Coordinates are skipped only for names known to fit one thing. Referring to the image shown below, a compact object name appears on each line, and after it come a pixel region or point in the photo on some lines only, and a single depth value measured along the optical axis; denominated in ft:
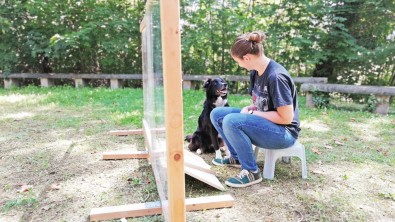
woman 7.54
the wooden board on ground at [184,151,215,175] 8.12
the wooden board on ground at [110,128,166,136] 13.47
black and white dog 9.78
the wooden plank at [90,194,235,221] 6.58
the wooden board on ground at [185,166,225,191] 7.54
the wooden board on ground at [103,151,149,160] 10.43
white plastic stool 8.54
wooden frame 4.20
